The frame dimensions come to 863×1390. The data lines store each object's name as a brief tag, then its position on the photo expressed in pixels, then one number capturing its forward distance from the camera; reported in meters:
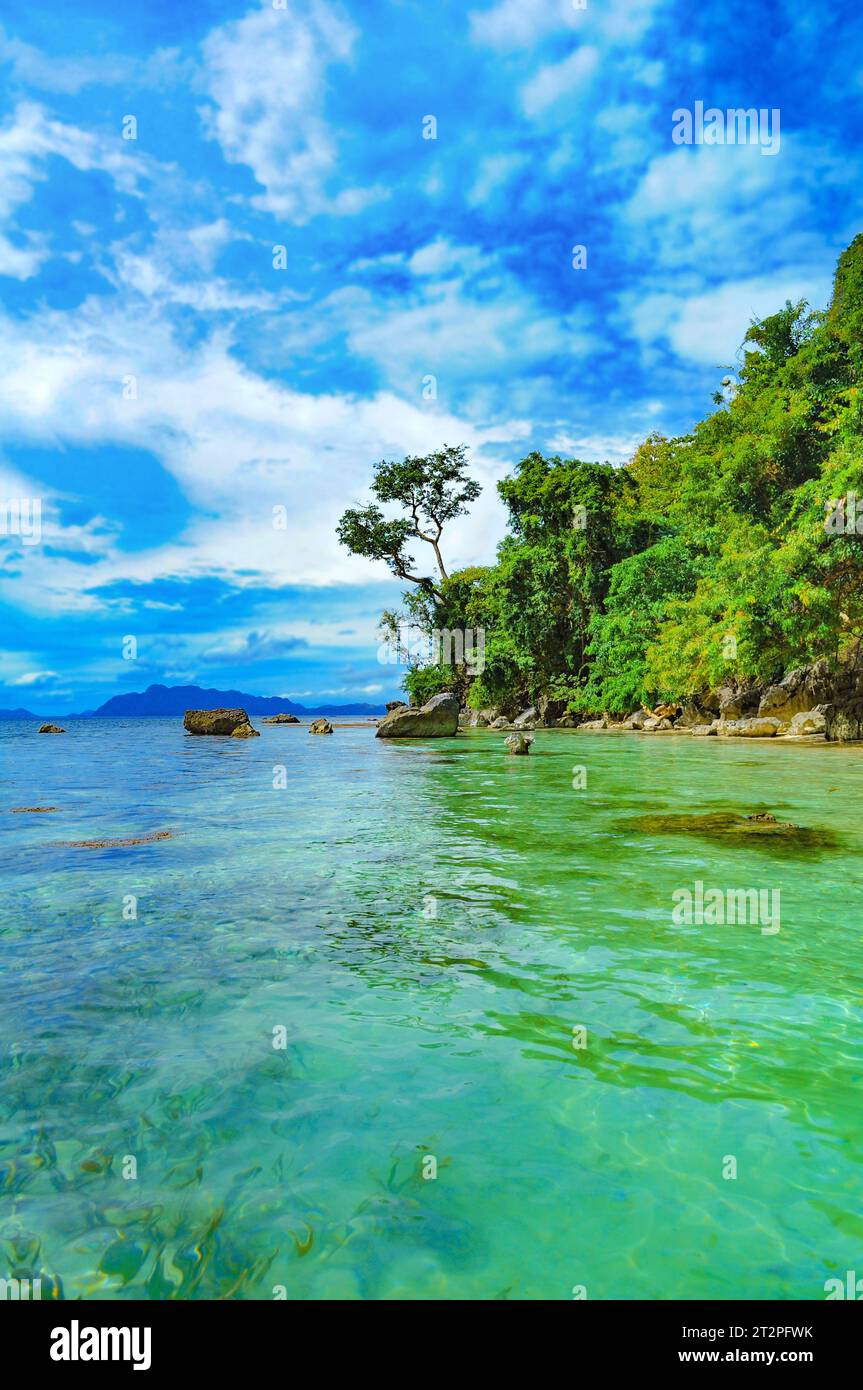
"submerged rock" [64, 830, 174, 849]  9.40
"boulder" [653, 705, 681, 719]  38.56
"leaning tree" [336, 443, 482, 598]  44.25
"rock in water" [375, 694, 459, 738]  33.47
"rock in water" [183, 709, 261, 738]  40.03
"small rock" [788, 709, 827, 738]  27.69
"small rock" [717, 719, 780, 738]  28.89
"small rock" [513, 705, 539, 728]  42.44
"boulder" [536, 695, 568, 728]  43.78
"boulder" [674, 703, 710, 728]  35.91
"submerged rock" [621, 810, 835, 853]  8.70
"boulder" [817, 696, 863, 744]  25.28
